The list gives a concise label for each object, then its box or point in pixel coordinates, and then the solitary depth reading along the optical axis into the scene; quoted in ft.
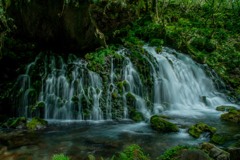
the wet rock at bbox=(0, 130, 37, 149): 22.36
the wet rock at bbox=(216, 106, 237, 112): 34.58
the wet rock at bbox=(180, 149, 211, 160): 15.40
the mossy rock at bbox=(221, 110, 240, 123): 29.71
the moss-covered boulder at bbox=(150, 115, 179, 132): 26.32
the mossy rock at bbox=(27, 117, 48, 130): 26.50
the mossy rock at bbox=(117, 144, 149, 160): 15.39
